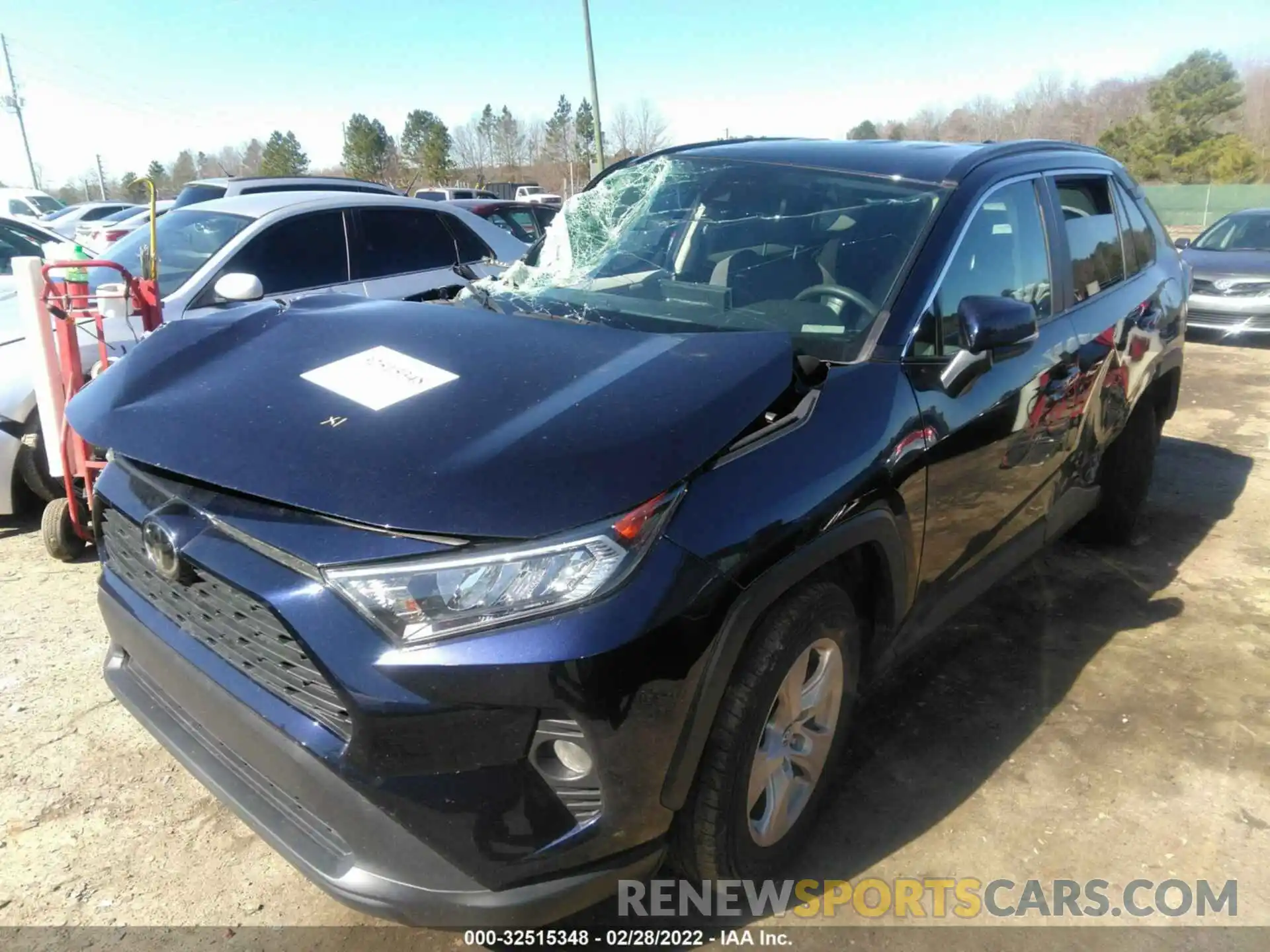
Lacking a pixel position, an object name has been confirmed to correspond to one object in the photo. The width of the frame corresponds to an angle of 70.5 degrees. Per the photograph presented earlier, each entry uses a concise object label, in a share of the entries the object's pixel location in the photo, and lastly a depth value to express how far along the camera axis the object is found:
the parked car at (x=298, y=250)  5.14
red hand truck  3.77
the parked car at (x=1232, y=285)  10.26
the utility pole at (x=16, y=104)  52.08
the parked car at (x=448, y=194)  24.23
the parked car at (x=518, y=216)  13.05
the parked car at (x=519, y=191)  42.17
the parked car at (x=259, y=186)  9.89
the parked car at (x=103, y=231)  9.79
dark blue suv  1.63
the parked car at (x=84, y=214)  21.06
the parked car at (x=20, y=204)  22.86
